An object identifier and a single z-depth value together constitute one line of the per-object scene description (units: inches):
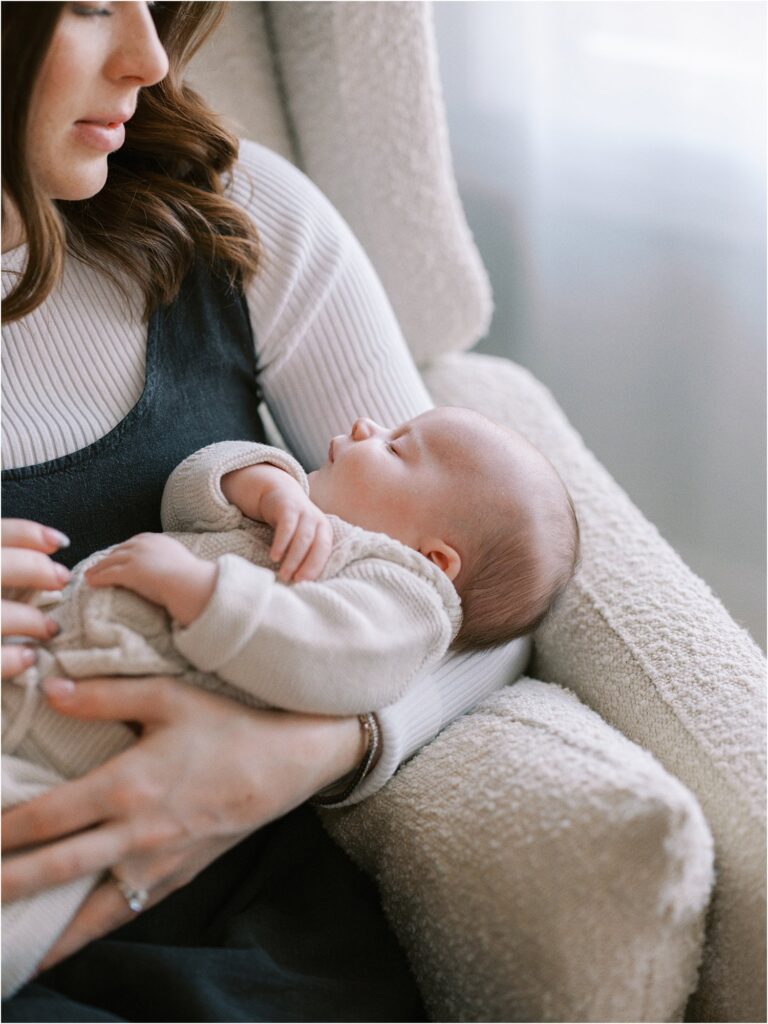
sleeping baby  33.6
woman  33.5
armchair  31.4
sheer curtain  68.7
